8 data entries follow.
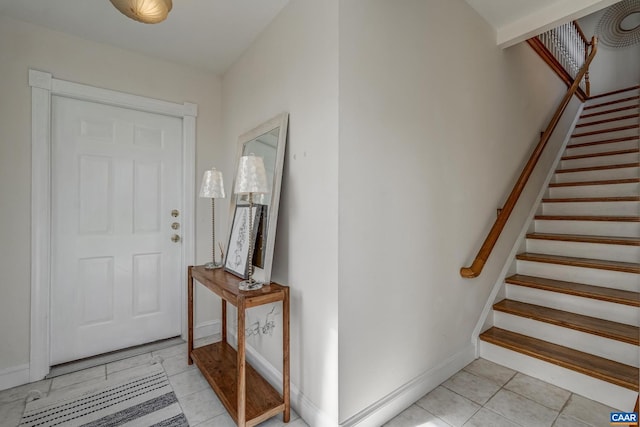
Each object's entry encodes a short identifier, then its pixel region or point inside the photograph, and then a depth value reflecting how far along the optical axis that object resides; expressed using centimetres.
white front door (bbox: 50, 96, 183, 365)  211
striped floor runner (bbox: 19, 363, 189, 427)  157
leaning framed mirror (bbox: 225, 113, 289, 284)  172
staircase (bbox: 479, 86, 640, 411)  178
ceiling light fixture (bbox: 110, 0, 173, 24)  132
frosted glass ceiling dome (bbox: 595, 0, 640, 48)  417
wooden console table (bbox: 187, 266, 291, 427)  142
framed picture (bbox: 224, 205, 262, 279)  184
